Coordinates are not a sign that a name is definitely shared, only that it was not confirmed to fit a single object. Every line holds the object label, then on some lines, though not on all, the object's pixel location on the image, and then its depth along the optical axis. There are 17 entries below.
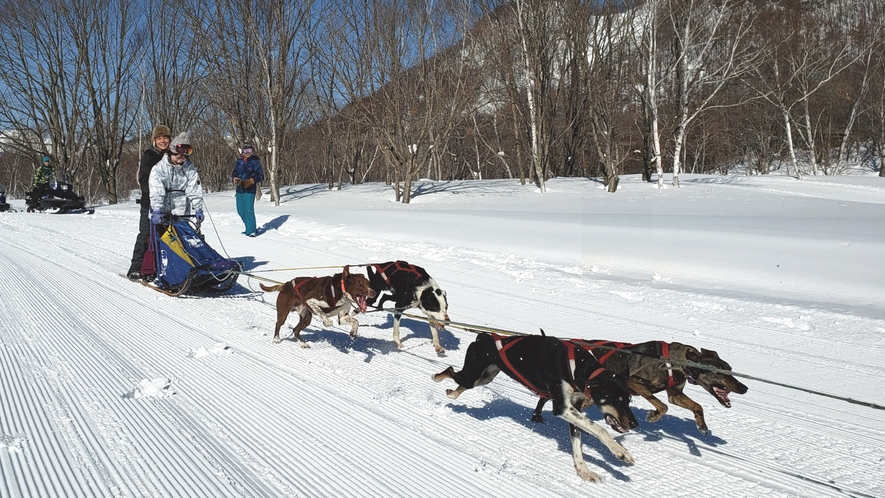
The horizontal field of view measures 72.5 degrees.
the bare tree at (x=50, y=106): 26.20
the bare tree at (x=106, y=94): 26.44
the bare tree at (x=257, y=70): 18.59
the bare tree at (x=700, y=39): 18.81
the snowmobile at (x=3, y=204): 20.02
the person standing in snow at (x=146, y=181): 8.05
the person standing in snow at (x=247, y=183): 13.07
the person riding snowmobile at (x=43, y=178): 19.19
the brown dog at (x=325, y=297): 5.22
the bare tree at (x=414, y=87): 18.05
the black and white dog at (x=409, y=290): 5.29
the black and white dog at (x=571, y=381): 3.16
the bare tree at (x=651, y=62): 19.31
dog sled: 7.22
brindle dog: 3.31
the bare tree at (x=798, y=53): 24.88
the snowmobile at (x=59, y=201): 18.97
